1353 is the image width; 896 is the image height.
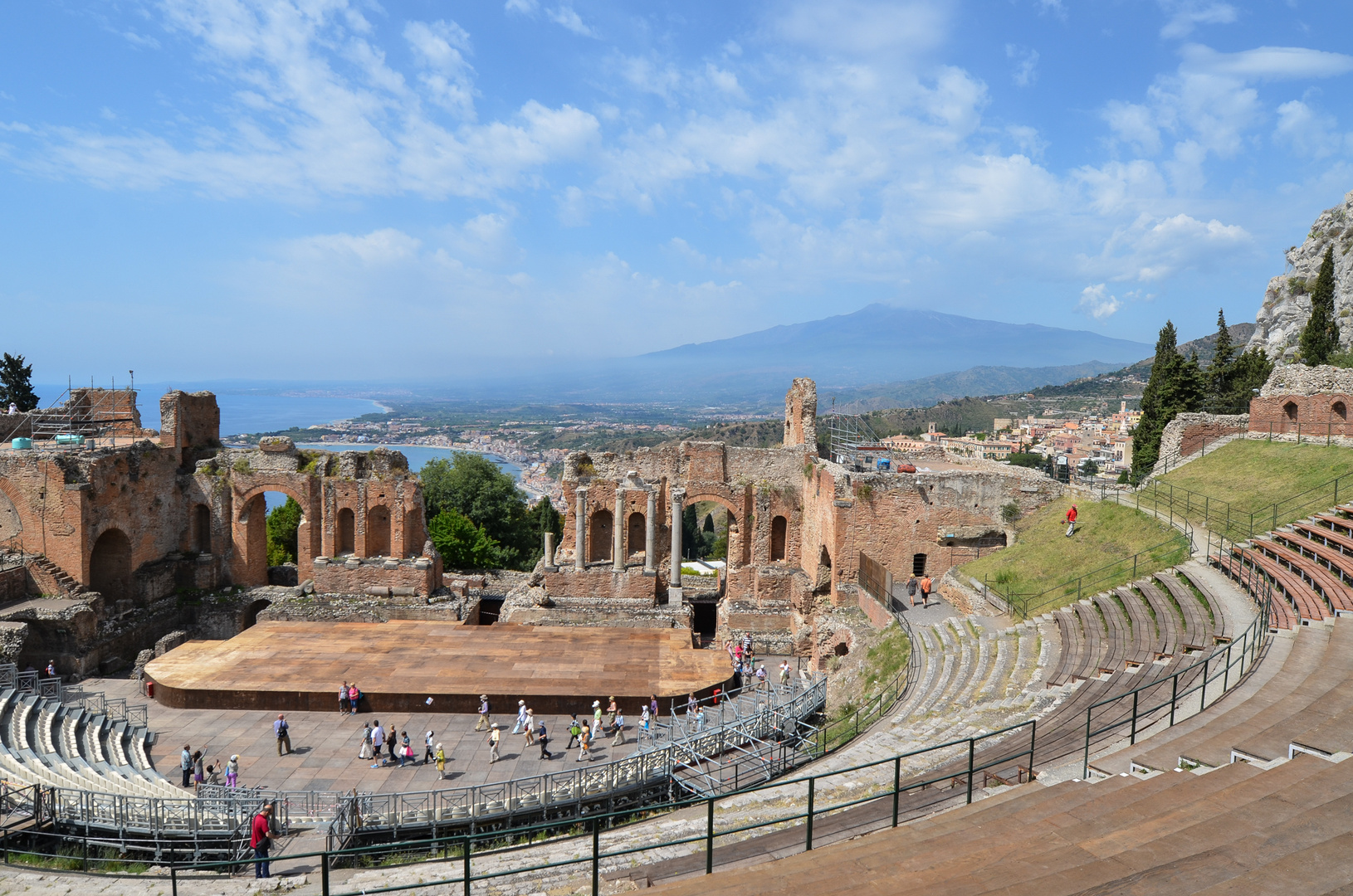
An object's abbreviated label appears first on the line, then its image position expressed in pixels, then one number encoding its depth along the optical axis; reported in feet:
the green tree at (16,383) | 137.59
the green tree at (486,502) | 152.15
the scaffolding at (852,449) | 103.55
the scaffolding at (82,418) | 109.60
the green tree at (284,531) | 133.72
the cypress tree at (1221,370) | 141.79
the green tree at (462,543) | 135.03
